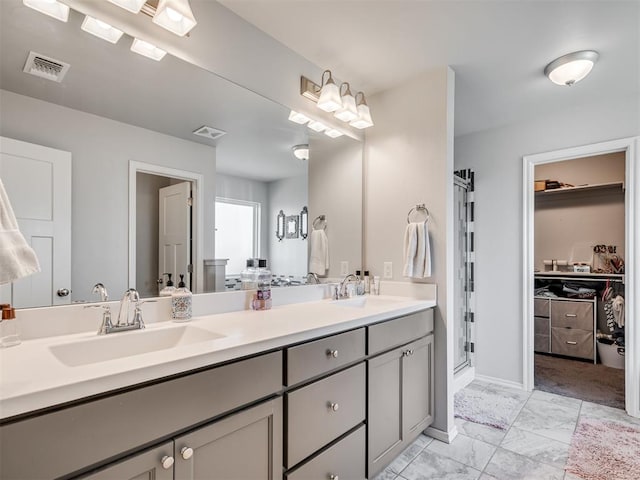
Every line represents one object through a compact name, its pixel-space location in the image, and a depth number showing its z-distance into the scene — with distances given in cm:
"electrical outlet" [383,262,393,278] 241
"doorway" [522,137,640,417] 245
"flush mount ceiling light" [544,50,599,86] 204
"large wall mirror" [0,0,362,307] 118
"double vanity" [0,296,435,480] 76
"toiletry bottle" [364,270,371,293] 249
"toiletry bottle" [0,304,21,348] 102
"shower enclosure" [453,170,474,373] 312
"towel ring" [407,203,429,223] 224
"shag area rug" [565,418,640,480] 183
